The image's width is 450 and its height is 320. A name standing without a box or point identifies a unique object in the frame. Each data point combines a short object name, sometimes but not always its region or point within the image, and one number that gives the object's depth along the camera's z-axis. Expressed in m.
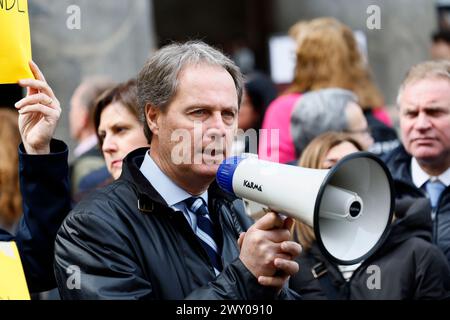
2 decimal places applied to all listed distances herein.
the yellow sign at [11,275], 6.61
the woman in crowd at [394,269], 8.09
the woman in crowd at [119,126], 9.02
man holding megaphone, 6.02
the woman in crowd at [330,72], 12.16
